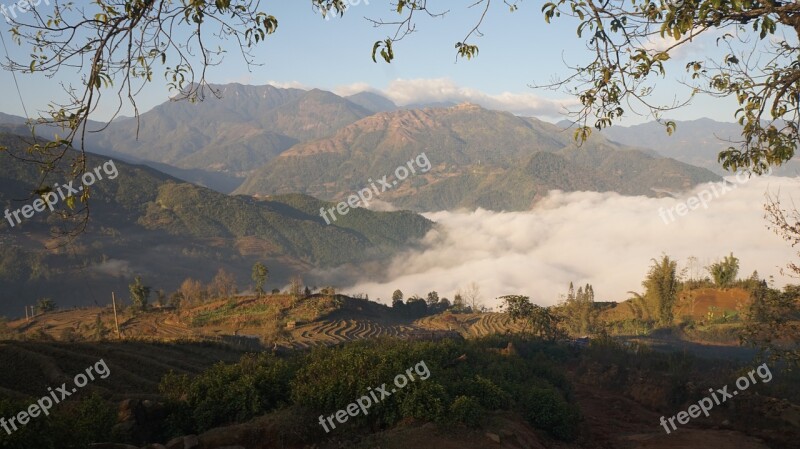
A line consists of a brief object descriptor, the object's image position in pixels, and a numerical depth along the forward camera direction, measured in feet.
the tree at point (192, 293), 228.02
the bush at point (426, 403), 34.83
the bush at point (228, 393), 37.06
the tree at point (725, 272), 154.14
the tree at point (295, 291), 202.06
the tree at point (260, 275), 198.48
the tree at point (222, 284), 320.09
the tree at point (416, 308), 233.76
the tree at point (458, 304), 256.68
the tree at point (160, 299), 215.31
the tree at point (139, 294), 193.26
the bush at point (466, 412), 34.55
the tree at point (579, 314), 164.35
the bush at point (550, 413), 41.01
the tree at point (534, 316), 103.45
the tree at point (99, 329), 146.14
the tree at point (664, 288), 148.05
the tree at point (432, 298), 261.67
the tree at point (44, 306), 223.92
